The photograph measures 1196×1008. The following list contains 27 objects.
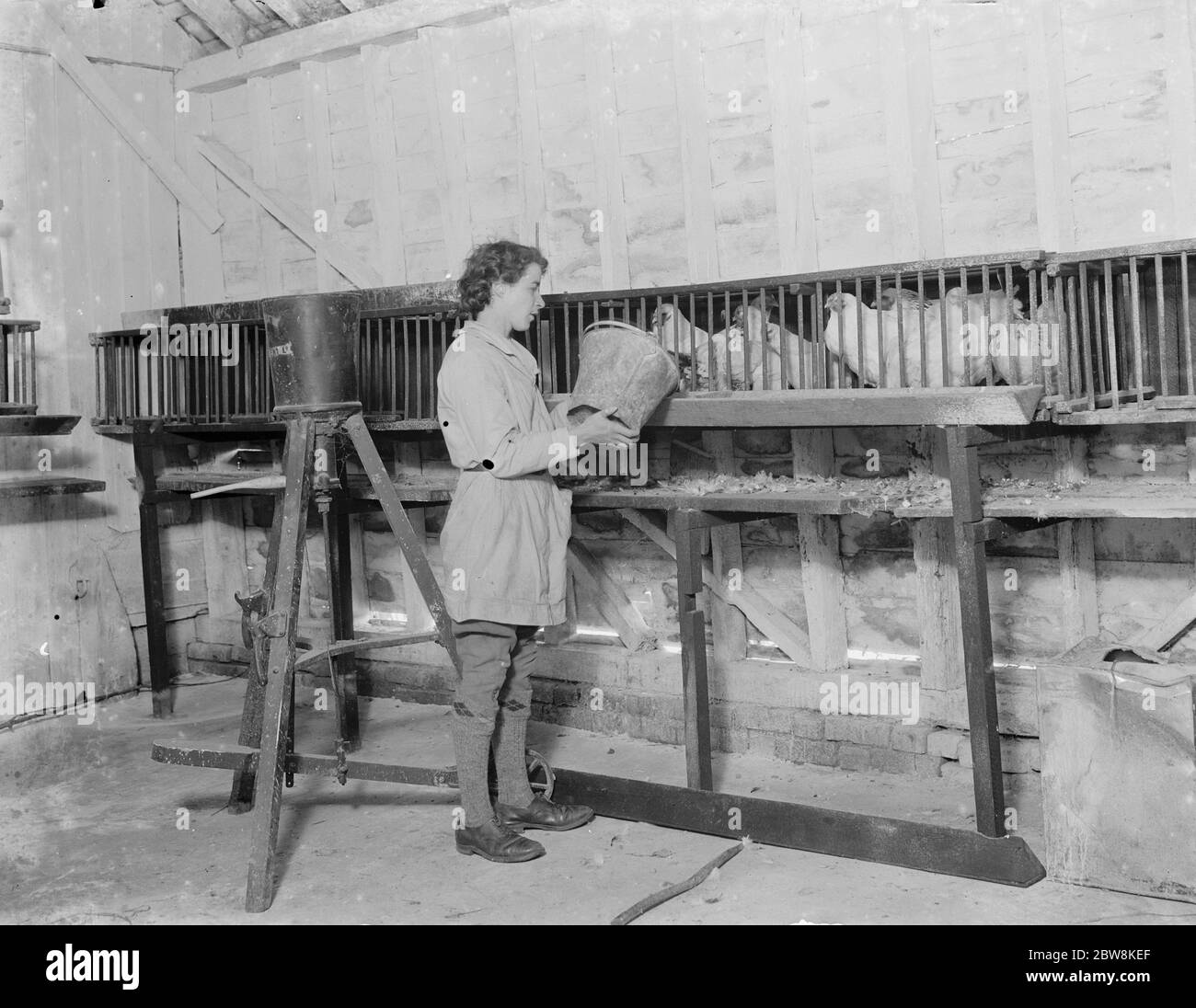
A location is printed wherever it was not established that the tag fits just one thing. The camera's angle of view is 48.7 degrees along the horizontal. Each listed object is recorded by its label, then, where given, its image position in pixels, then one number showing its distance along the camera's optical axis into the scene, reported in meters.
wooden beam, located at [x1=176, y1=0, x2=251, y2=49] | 6.16
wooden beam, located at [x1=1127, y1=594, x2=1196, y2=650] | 4.25
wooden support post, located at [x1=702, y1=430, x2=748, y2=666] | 5.29
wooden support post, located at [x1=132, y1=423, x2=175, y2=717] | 6.12
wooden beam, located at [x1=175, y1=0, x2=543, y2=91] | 5.44
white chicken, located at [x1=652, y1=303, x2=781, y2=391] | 4.44
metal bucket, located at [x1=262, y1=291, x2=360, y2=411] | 4.09
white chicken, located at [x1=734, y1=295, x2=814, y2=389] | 4.30
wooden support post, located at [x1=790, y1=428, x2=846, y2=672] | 5.05
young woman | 3.92
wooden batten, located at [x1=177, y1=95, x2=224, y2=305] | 6.50
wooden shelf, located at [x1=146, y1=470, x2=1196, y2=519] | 3.73
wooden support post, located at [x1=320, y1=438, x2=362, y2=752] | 5.32
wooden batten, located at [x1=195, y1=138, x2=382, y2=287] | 5.90
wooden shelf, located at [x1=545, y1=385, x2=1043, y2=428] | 3.61
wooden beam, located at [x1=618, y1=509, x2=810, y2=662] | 5.16
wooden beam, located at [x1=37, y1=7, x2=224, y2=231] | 6.17
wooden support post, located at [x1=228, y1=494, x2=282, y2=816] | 4.30
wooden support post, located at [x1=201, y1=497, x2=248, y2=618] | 6.97
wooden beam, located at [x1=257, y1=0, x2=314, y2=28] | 5.88
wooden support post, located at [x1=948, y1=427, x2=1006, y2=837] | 3.73
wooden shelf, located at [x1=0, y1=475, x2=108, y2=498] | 5.81
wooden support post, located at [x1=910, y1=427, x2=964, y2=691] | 4.75
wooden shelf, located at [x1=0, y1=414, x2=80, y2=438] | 5.40
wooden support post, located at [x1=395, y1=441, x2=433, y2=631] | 6.18
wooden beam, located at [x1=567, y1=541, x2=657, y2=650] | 5.61
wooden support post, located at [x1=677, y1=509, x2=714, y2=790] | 4.26
